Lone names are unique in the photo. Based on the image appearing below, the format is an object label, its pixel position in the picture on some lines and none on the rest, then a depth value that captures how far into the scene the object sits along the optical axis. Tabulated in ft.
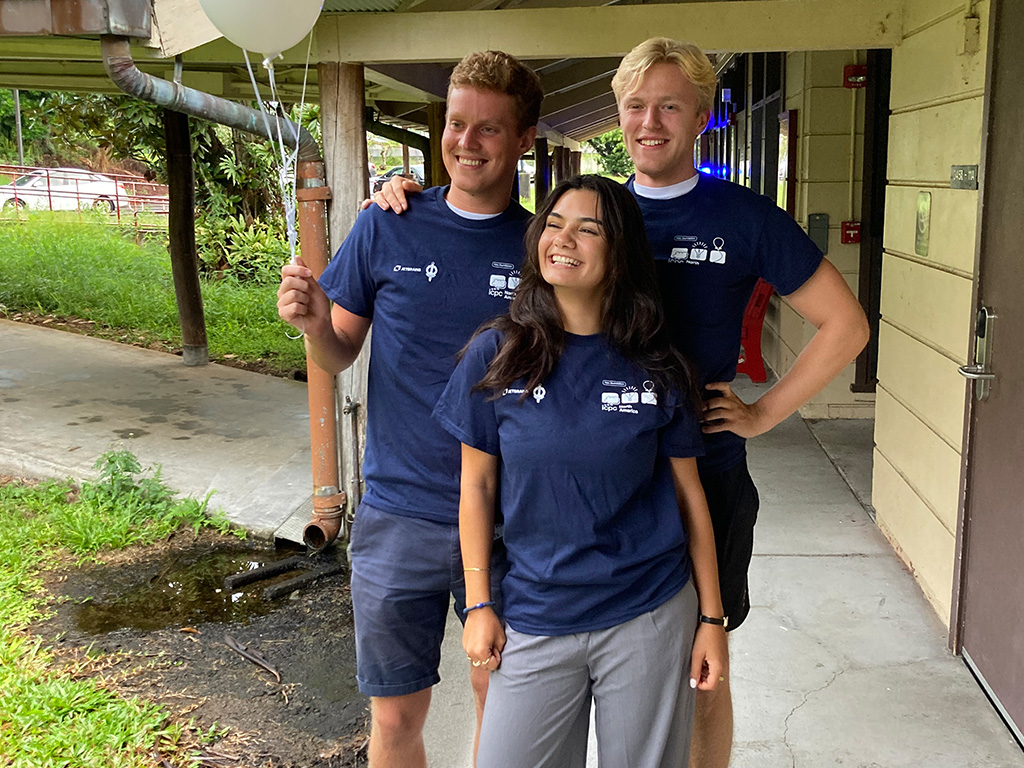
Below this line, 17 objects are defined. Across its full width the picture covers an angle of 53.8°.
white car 68.85
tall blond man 6.50
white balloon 7.59
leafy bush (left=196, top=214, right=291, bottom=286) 47.29
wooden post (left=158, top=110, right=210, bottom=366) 29.48
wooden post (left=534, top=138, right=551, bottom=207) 43.82
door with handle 9.66
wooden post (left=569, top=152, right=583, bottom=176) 76.79
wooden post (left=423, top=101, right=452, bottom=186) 24.22
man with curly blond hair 6.93
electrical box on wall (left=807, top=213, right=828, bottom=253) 21.24
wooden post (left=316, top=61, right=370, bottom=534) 14.33
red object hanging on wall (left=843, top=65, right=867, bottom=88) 20.15
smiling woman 5.93
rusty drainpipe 13.24
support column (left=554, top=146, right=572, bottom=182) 62.34
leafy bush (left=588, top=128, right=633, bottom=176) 119.34
